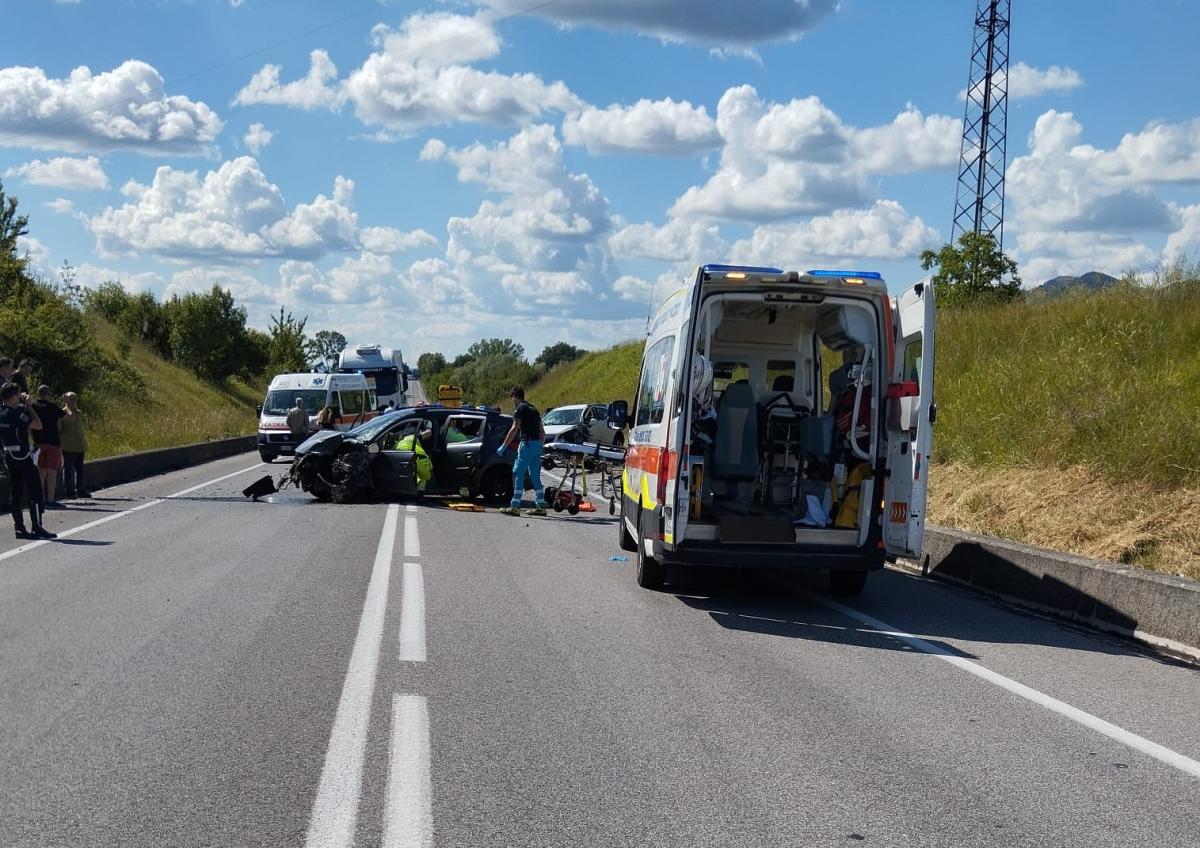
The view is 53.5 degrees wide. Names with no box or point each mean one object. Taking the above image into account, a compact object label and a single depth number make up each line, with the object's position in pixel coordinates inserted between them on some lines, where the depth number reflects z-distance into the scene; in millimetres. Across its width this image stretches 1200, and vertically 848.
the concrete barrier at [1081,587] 8609
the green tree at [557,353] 126312
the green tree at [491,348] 151050
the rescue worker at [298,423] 26781
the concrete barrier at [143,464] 22156
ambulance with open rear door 9430
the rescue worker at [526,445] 17438
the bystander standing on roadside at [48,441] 15730
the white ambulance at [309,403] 30500
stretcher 18203
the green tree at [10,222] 57359
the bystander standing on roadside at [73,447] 17923
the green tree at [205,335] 73875
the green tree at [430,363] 178125
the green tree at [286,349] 93000
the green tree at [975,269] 28734
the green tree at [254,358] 78625
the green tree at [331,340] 173650
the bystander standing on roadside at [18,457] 13242
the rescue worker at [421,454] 18703
